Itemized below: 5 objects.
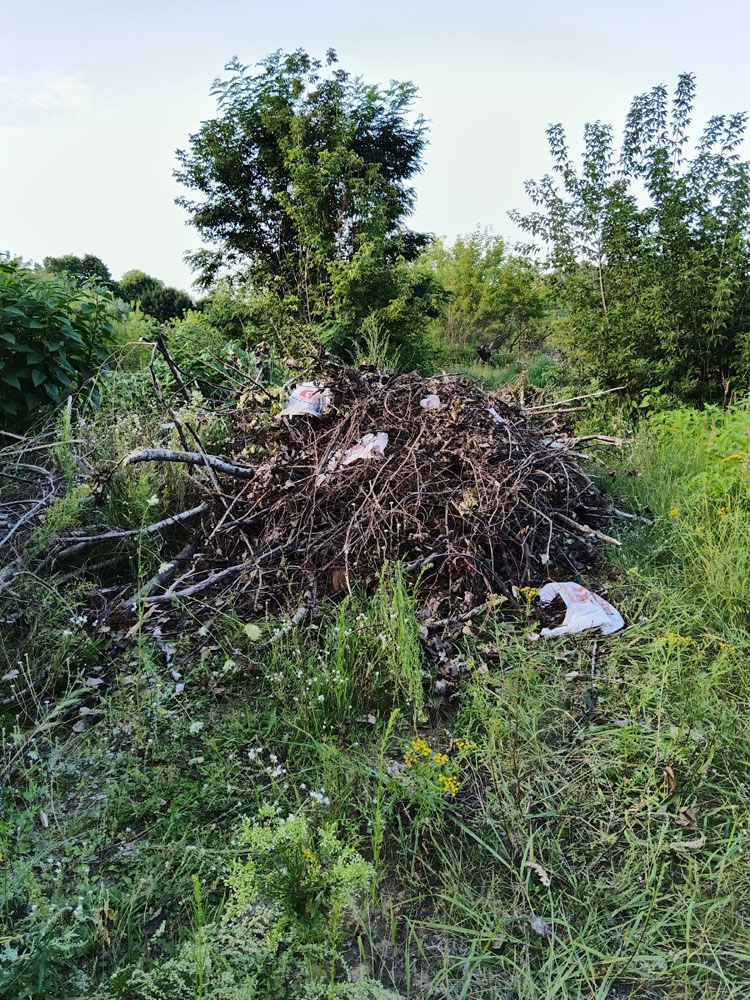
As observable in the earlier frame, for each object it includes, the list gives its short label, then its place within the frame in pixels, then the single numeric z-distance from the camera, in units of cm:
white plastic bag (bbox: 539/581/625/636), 236
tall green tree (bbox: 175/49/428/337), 901
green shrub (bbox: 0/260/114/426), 345
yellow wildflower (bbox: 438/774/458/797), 153
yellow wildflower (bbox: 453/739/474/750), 169
